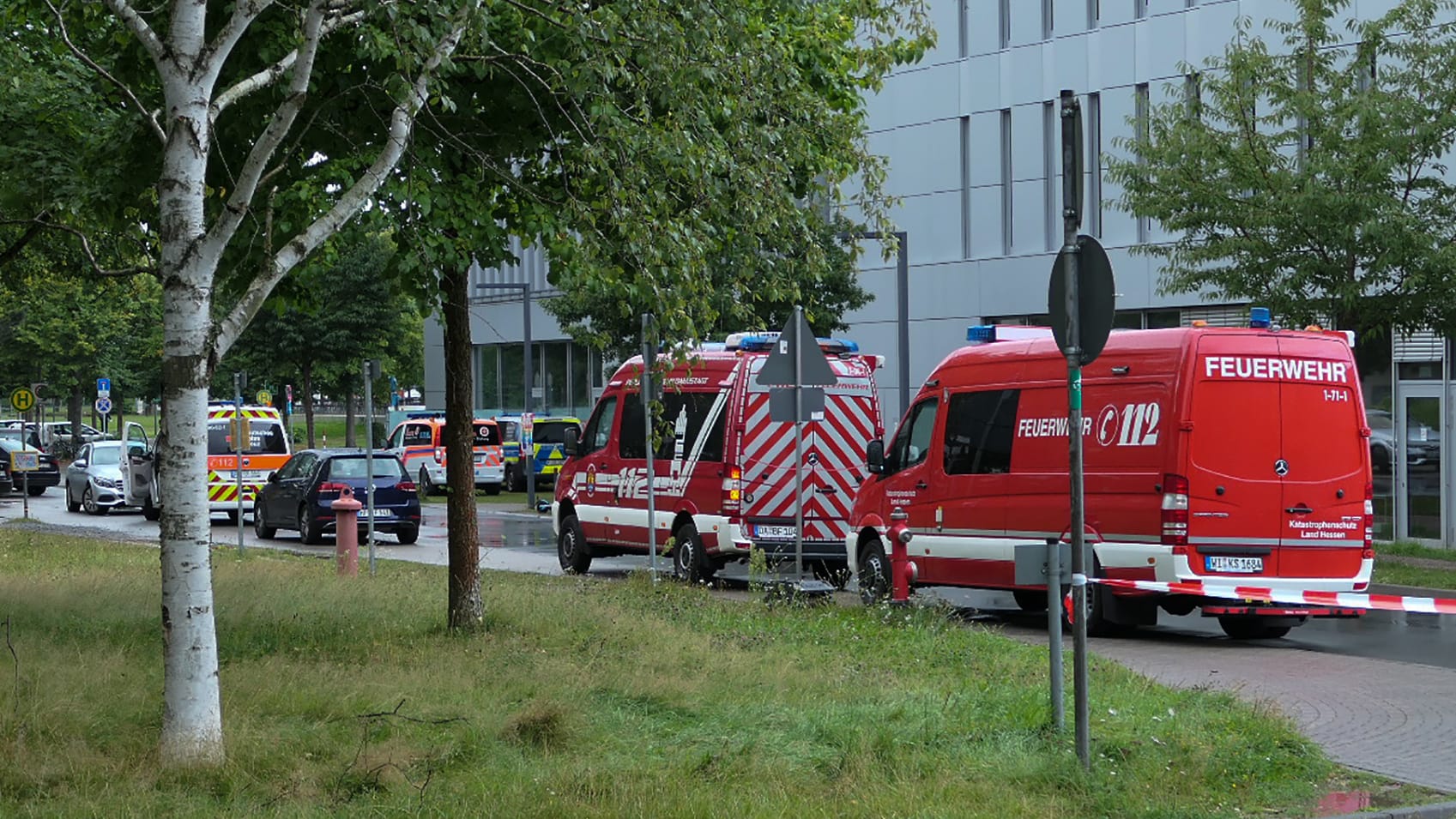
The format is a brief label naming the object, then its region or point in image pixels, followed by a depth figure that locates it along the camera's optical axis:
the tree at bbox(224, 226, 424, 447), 53.56
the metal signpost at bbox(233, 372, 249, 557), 25.43
